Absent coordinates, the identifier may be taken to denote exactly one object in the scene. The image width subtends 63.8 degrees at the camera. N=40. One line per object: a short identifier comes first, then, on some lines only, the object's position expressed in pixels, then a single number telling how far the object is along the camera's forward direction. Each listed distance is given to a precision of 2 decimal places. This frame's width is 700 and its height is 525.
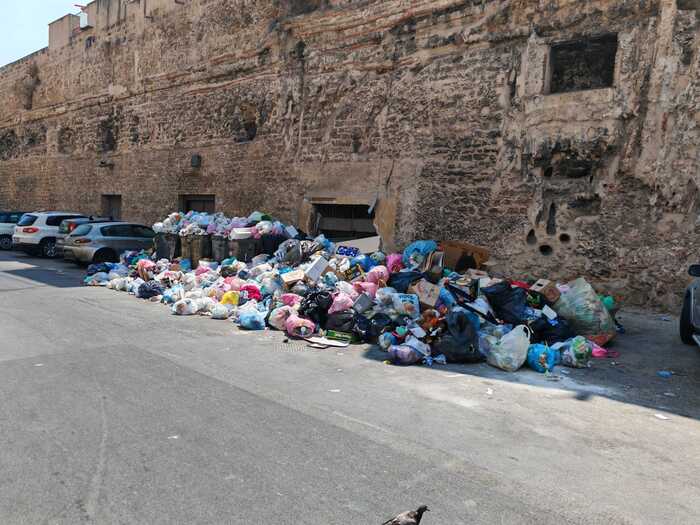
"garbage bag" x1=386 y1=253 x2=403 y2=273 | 9.78
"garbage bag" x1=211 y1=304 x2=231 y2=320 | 8.92
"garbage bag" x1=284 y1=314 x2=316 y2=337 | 7.69
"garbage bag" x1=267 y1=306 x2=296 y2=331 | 8.17
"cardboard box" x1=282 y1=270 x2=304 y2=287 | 9.55
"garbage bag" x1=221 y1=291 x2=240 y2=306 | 9.47
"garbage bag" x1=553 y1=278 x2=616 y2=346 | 7.48
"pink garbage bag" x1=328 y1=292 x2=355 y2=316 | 7.95
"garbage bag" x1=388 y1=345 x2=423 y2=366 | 6.52
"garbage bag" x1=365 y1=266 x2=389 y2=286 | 8.84
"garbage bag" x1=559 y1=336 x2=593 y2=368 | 6.48
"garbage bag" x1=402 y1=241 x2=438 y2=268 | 9.84
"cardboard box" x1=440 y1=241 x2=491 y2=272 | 10.46
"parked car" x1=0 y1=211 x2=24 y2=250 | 19.92
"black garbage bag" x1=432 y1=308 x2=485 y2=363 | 6.61
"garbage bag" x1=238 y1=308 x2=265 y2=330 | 8.19
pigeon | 2.53
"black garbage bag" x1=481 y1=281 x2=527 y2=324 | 7.43
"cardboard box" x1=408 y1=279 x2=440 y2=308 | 7.78
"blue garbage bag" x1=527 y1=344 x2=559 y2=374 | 6.34
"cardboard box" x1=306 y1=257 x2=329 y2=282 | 9.39
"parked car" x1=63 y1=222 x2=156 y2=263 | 14.62
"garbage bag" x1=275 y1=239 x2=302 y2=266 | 11.05
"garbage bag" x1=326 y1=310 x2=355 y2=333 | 7.72
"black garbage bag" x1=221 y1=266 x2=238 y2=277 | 11.41
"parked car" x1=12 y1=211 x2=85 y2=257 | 17.16
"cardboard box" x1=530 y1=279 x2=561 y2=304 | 7.97
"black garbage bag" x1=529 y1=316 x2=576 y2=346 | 7.20
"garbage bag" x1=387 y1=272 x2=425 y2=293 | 8.38
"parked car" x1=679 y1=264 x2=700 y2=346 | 6.37
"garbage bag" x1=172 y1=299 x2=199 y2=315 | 9.21
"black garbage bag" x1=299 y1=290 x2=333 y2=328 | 8.11
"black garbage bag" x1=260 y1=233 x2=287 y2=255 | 12.16
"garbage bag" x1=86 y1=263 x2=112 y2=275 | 13.16
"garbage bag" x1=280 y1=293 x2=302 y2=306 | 8.82
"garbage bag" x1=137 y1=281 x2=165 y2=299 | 10.73
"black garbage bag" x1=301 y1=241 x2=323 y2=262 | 11.13
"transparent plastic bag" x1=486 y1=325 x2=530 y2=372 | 6.34
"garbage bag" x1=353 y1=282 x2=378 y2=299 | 8.40
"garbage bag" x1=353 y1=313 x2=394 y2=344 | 7.52
